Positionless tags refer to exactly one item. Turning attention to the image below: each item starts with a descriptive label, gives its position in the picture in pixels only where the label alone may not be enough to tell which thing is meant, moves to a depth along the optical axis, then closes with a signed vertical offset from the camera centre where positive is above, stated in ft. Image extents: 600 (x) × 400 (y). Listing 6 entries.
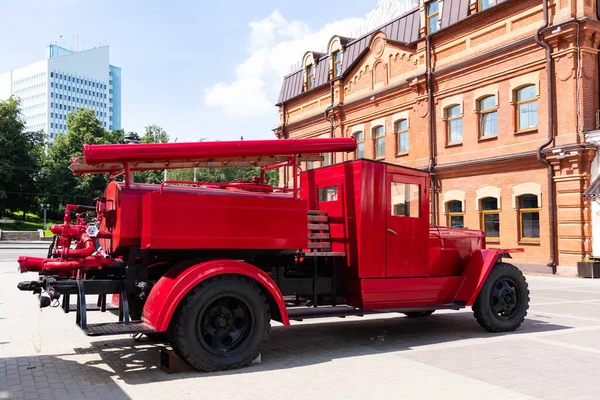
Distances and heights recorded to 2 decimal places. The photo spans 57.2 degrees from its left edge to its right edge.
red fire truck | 19.33 -1.13
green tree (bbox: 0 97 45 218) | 187.21 +21.19
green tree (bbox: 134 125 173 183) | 247.99 +42.56
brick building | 61.26 +14.97
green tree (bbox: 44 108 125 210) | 199.93 +22.72
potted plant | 58.49 -4.67
